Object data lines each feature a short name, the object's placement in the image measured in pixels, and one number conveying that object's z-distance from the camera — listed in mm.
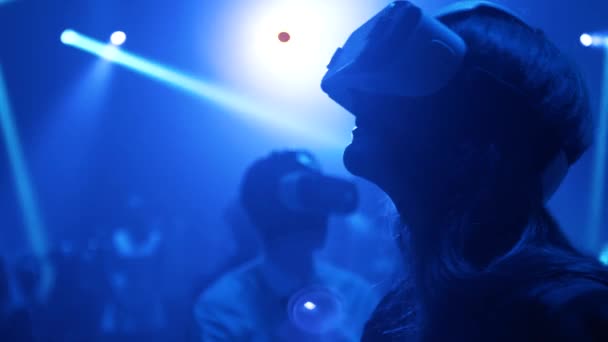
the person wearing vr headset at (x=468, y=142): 825
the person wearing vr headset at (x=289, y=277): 1897
